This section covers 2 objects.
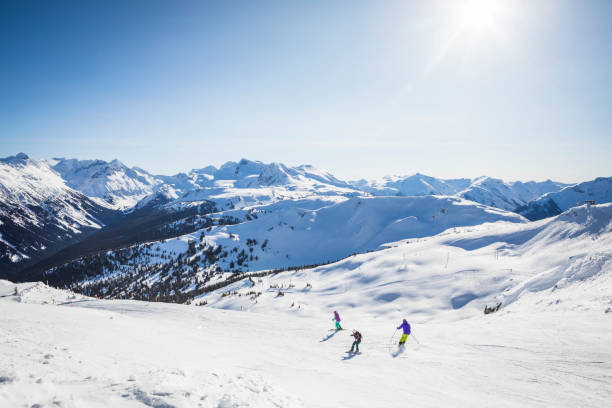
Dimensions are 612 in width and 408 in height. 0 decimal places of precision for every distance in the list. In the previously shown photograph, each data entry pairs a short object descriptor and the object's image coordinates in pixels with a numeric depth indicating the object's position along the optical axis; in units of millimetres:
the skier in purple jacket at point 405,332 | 18172
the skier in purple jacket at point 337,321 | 22417
